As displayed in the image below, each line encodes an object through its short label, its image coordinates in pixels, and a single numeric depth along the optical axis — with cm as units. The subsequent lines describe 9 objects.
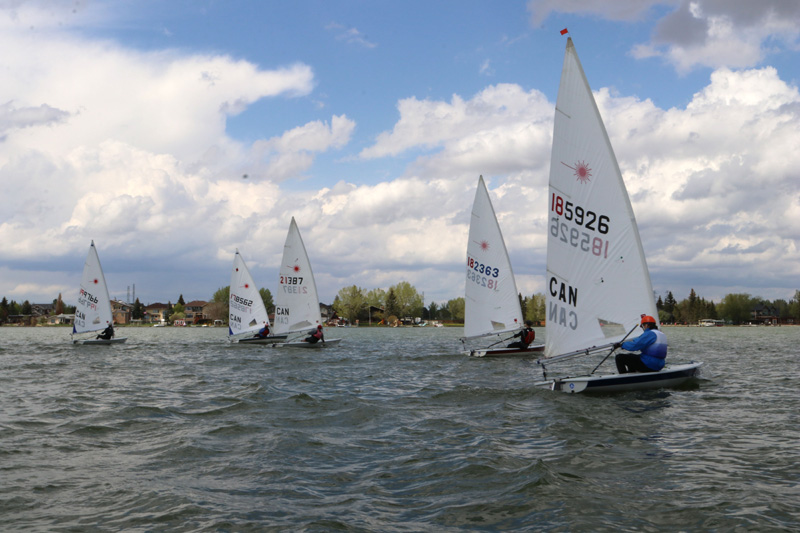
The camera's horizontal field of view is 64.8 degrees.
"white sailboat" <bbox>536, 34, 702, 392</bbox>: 1350
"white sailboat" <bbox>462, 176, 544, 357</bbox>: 2581
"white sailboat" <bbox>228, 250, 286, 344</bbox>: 4009
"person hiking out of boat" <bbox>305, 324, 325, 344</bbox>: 3469
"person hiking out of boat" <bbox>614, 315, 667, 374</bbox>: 1320
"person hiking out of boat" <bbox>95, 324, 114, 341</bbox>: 3978
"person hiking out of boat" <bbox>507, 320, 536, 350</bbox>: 2519
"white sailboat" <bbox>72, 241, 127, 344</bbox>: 3947
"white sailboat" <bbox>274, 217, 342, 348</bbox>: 3575
